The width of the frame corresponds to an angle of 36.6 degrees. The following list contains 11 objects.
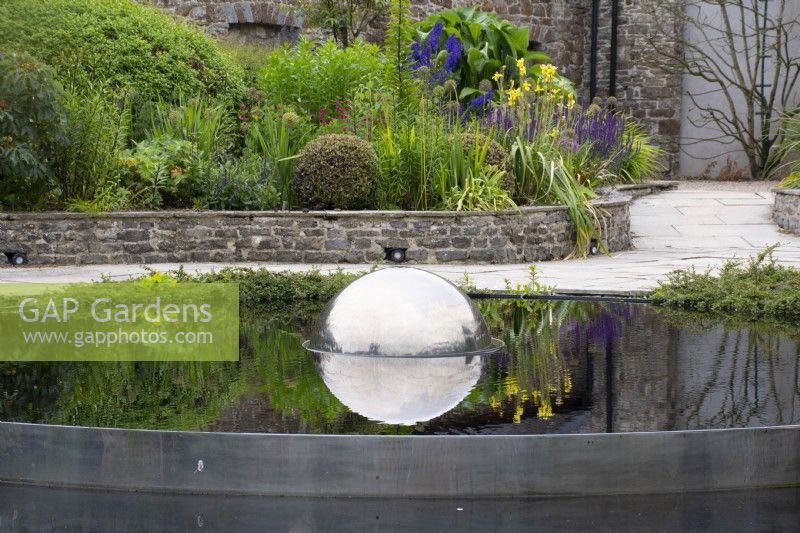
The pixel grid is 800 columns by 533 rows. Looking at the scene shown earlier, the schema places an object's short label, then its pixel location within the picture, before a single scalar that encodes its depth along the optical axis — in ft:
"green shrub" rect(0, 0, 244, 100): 39.29
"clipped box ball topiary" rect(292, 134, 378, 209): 35.19
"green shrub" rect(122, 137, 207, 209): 36.04
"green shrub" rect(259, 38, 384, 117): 42.91
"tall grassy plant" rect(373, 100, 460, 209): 35.96
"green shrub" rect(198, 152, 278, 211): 36.22
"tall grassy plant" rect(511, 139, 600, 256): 36.88
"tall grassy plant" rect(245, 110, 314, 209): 37.22
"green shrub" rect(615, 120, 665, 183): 51.85
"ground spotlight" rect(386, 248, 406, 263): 34.73
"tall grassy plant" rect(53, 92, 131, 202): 35.32
